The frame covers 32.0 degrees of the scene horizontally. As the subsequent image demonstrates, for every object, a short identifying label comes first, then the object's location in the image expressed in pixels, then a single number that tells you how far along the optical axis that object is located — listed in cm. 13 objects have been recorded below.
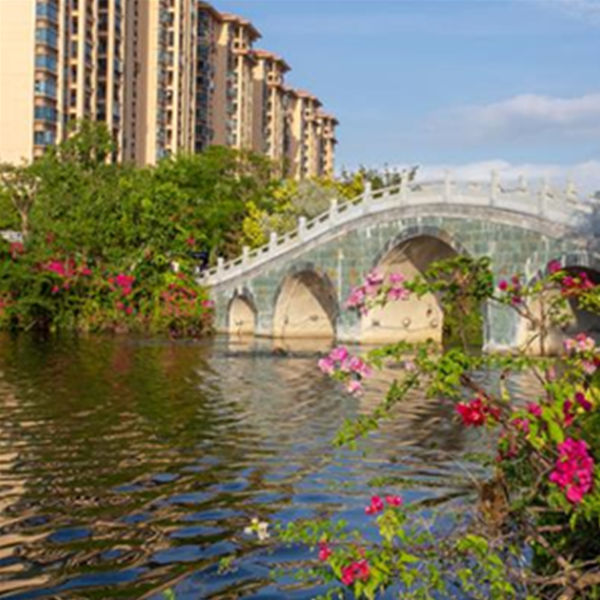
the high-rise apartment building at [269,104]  10006
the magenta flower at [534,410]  545
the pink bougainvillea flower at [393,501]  550
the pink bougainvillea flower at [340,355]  637
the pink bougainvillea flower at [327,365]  638
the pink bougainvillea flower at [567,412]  545
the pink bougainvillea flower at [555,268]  678
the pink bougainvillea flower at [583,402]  570
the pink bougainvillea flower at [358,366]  622
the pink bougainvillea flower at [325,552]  517
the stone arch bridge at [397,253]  3081
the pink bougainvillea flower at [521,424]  548
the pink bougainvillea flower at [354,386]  621
